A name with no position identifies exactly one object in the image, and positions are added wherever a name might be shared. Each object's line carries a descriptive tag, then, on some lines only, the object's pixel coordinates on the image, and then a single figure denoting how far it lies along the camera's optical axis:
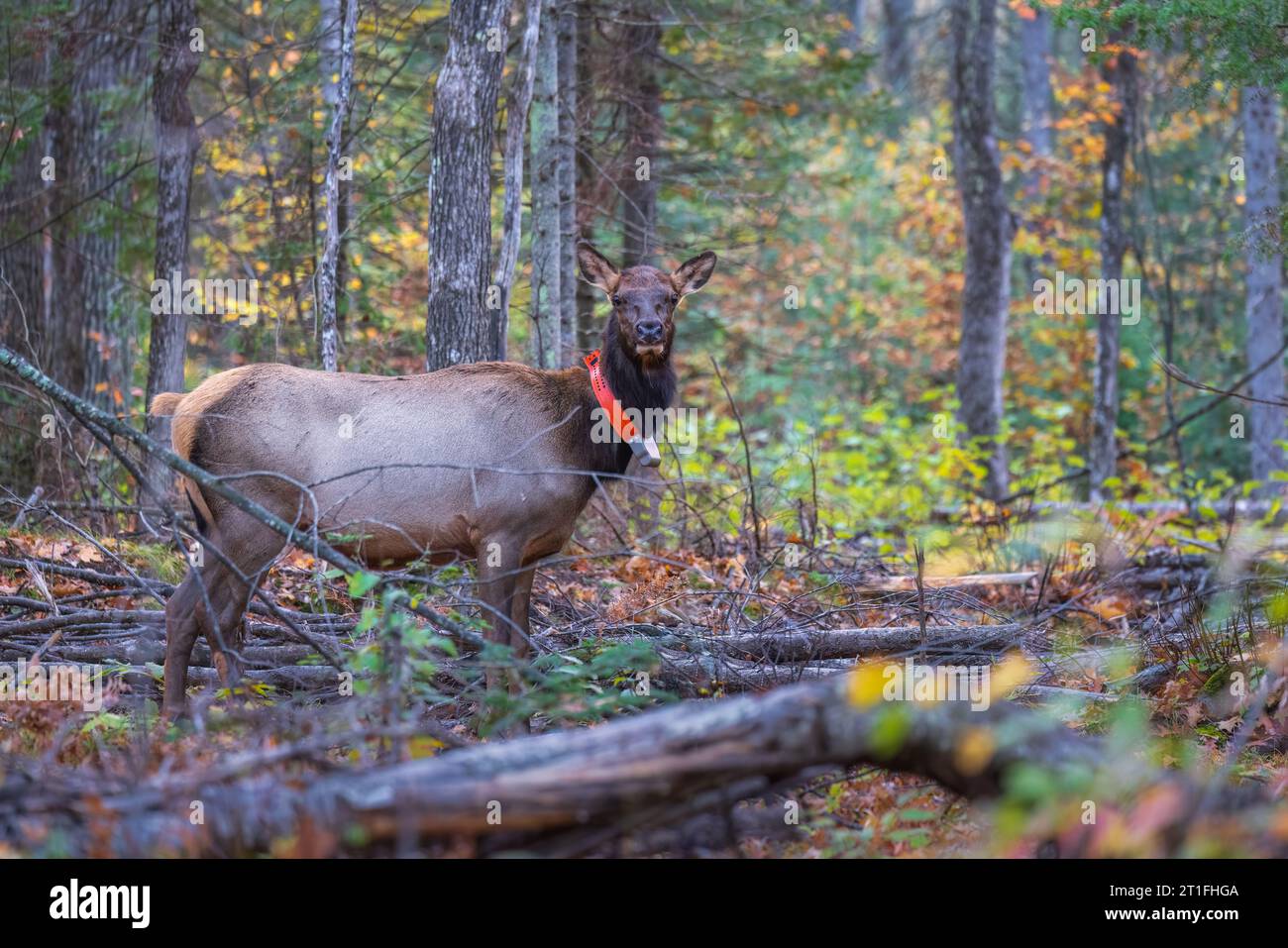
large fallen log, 3.85
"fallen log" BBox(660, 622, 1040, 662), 8.02
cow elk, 7.83
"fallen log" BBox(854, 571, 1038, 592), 10.17
